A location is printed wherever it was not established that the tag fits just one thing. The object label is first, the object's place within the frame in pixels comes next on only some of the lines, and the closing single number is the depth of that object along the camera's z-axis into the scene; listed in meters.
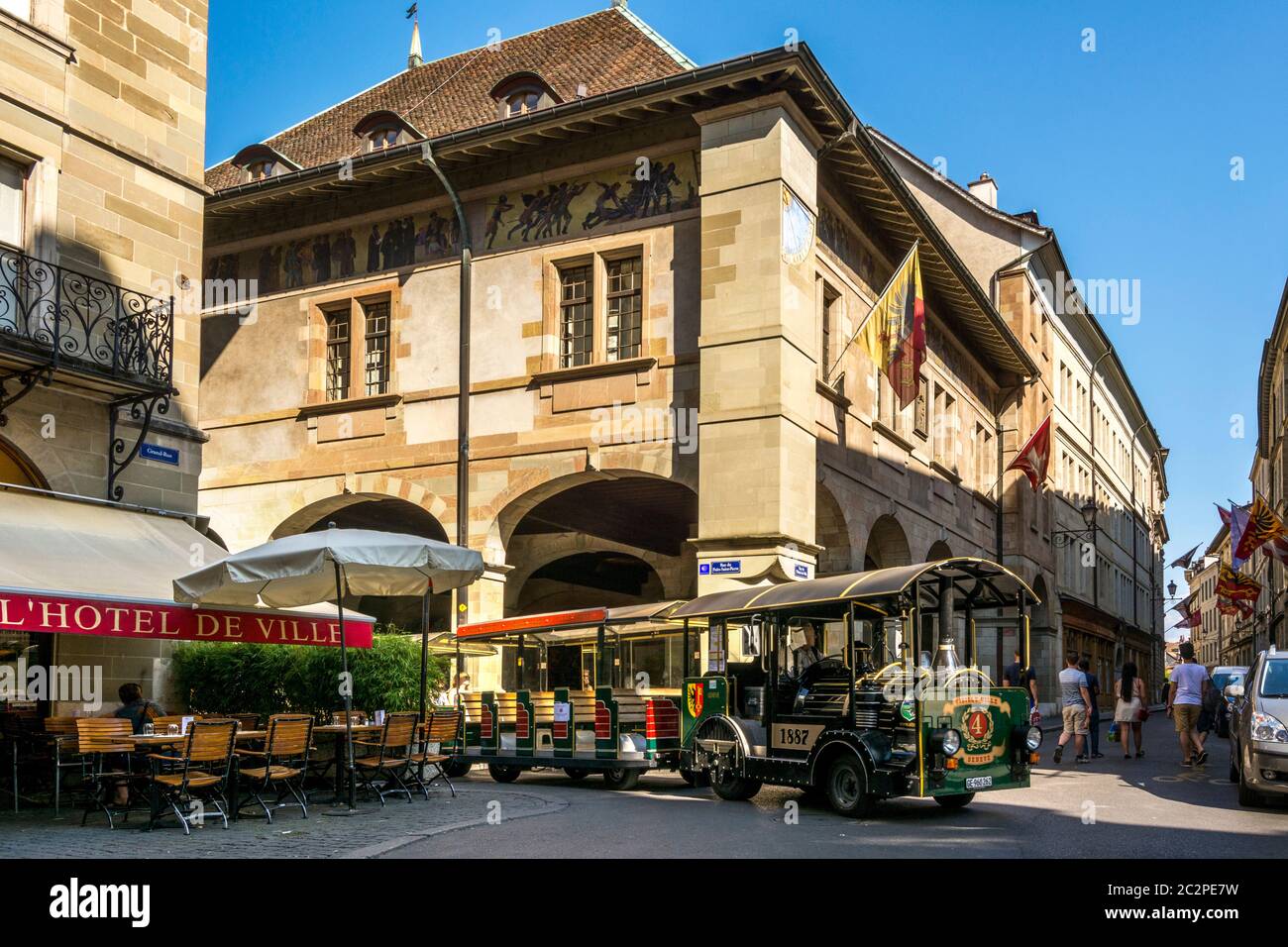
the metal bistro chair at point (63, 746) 12.90
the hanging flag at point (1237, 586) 47.25
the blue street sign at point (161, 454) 16.80
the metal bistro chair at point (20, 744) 13.49
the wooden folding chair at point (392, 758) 13.99
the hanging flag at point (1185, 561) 67.66
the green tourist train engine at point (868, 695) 12.80
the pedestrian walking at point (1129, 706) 21.92
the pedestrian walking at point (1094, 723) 21.70
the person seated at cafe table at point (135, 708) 13.95
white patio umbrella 13.12
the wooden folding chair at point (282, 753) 12.63
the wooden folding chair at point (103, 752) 12.45
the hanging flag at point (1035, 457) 35.28
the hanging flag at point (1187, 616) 73.50
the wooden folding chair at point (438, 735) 14.90
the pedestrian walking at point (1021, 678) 15.22
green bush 17.67
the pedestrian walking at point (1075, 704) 20.73
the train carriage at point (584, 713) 16.81
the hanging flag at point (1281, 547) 39.59
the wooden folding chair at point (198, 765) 11.84
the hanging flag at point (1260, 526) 39.28
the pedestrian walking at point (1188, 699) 18.89
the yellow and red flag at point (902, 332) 23.73
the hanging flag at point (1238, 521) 44.55
